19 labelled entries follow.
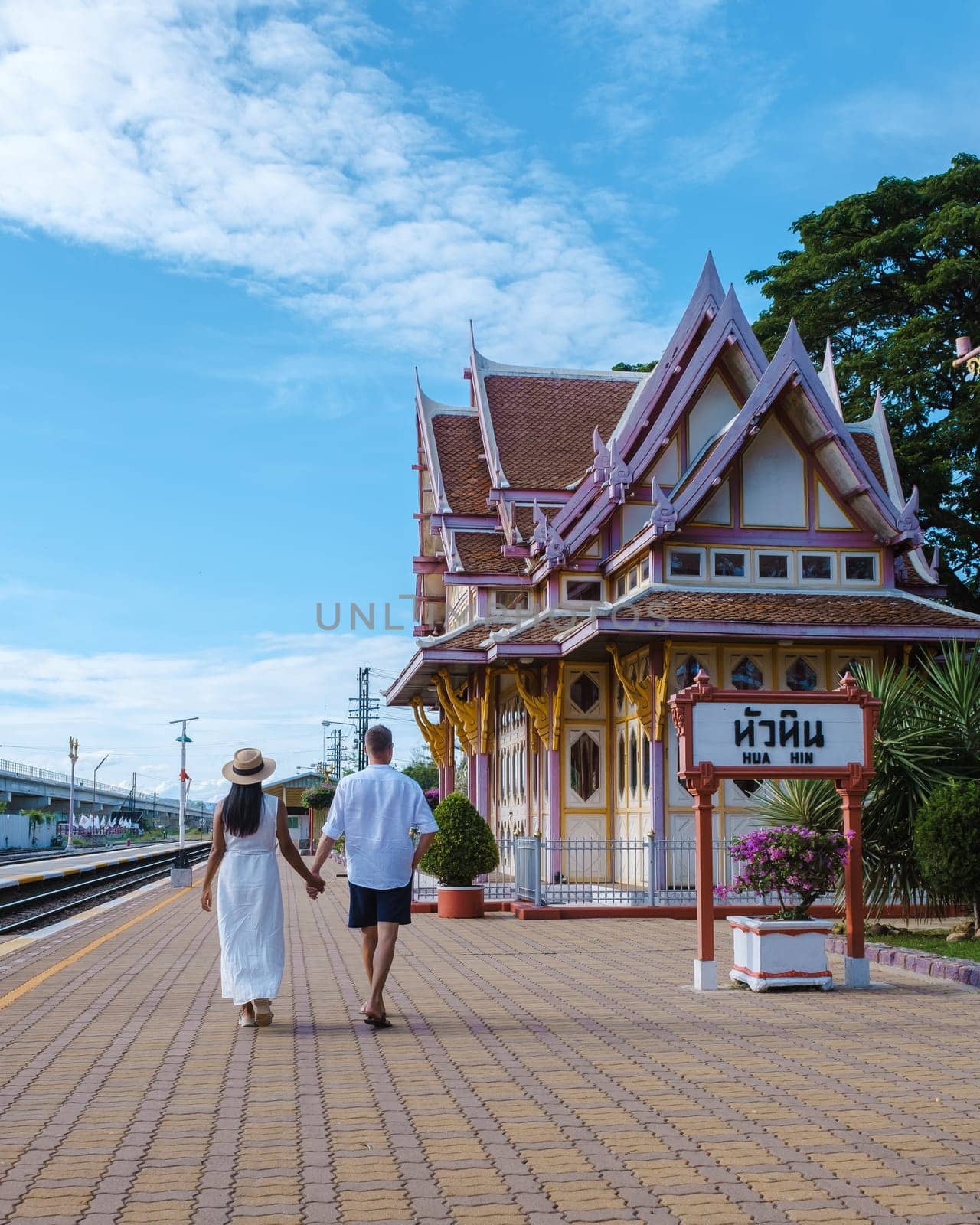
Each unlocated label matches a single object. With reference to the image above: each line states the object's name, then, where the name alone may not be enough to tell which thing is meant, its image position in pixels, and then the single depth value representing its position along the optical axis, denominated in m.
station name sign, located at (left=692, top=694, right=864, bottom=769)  11.45
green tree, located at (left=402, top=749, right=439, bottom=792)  101.44
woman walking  8.72
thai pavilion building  20.52
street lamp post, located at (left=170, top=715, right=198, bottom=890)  28.75
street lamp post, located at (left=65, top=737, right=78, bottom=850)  100.01
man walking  8.83
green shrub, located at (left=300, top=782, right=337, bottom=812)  53.41
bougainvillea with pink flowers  11.34
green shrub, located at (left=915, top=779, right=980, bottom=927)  12.95
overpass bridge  98.56
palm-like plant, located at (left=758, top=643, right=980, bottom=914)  14.44
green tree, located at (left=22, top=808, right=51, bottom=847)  94.50
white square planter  10.76
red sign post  11.38
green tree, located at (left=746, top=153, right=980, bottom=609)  33.38
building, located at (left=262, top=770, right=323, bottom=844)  81.56
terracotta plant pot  18.48
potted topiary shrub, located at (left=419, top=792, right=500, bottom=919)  18.03
